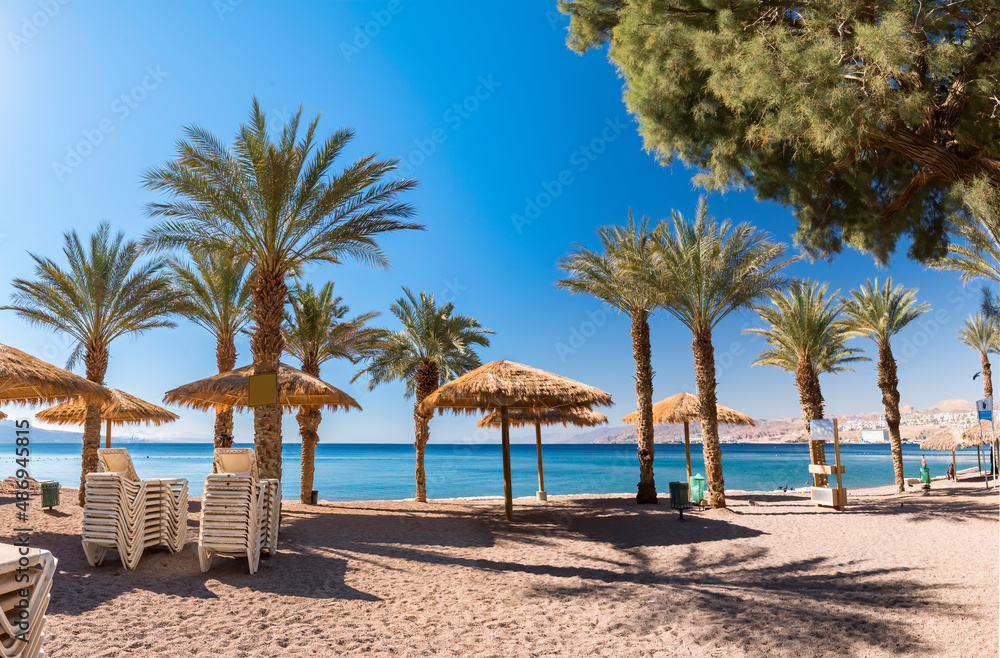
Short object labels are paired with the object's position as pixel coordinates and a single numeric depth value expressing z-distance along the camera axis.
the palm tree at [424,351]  18.14
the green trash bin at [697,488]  14.32
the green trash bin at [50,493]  12.19
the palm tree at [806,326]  19.00
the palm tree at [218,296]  16.05
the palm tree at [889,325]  19.41
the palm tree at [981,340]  22.92
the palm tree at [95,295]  14.20
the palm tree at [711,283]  13.98
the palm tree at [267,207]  10.02
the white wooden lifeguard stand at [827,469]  13.41
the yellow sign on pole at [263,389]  8.62
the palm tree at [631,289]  15.70
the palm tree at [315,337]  16.14
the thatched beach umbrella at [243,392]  11.66
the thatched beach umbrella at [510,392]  11.52
